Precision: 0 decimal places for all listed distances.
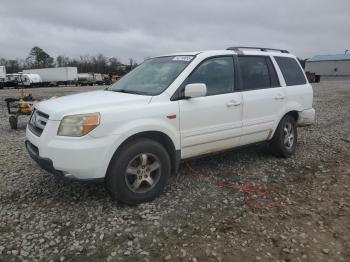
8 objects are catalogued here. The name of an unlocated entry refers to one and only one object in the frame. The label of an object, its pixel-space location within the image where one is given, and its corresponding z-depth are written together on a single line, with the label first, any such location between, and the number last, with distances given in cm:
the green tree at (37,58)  8031
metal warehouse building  6912
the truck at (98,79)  5275
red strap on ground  423
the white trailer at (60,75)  5059
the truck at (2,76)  3919
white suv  372
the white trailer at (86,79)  5100
